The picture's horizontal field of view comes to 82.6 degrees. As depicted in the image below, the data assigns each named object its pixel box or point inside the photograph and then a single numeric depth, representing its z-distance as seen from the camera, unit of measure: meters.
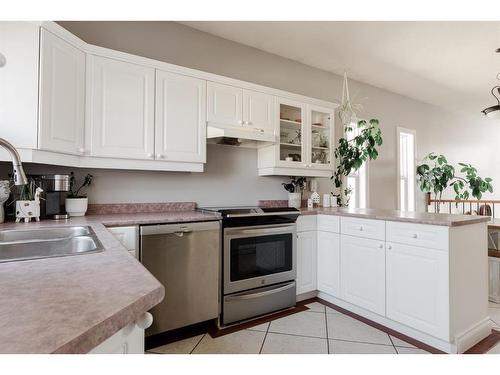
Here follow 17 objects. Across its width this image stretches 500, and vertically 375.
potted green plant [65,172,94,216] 2.20
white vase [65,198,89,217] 2.20
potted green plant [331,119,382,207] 3.54
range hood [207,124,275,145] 2.58
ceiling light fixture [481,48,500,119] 3.39
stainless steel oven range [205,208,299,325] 2.39
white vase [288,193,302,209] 3.40
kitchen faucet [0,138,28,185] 1.15
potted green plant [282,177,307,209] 3.41
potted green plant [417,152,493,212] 4.88
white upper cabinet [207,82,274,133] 2.68
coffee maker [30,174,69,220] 2.06
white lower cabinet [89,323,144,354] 0.61
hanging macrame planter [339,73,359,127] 3.87
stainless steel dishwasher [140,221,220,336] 2.04
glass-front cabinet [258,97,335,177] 3.14
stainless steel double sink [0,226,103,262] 1.37
